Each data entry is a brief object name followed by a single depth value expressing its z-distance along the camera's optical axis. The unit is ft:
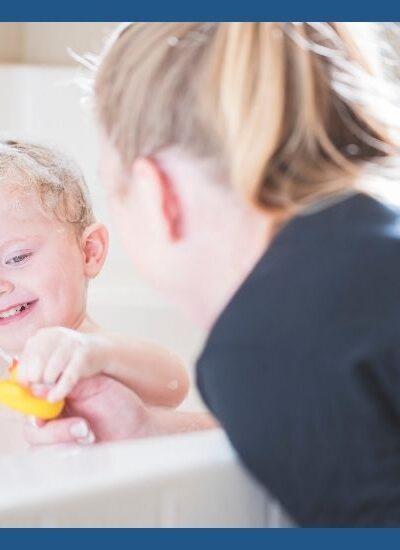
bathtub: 3.15
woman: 3.41
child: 4.29
